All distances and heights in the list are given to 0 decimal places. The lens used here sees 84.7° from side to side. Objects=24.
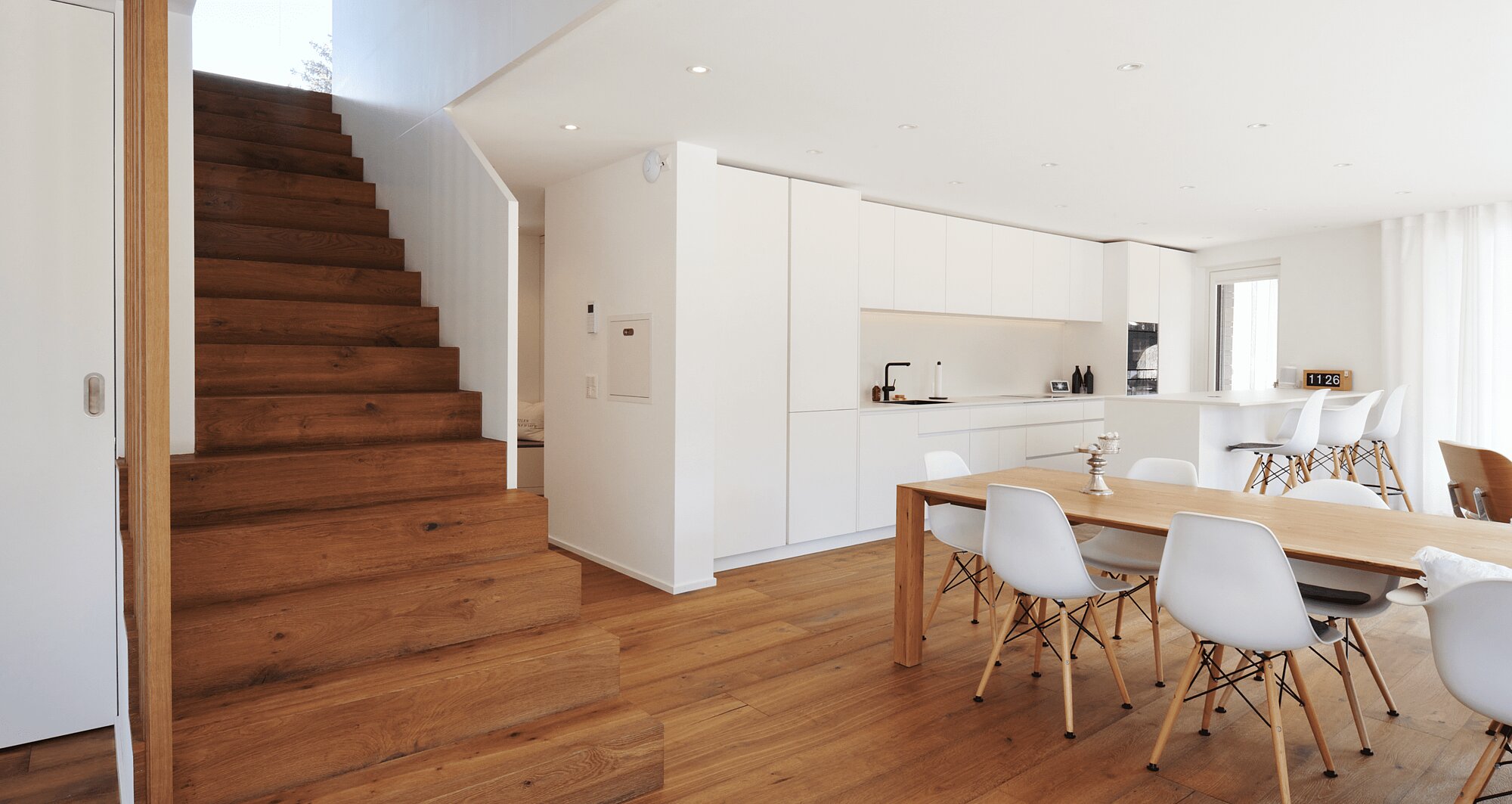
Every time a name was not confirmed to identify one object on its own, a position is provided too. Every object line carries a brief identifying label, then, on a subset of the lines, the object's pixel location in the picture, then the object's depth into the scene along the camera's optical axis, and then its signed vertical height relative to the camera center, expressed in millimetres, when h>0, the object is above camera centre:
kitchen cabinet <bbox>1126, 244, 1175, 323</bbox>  7574 +900
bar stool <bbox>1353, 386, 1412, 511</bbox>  6211 -394
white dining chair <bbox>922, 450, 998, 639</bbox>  3570 -652
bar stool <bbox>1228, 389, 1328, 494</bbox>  5504 -398
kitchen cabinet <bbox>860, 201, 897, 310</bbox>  5688 +861
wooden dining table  2305 -460
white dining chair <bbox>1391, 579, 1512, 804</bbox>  1818 -610
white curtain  6074 +384
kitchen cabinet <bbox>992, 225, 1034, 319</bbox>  6824 +899
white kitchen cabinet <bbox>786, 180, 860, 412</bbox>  5121 +521
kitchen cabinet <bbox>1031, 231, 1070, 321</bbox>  7203 +908
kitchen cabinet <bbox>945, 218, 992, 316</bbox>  6391 +886
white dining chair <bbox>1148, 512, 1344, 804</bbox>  2262 -615
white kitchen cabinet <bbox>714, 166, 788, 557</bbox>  4809 +68
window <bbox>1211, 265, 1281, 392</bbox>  7867 +501
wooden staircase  2160 -645
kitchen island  5289 -316
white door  2676 +34
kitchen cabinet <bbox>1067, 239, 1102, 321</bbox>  7539 +911
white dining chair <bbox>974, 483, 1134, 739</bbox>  2791 -615
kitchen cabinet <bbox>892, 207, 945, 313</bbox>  5957 +866
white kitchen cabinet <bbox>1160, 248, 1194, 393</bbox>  7898 +568
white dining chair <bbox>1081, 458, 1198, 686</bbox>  3150 -693
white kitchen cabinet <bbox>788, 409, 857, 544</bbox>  5176 -615
